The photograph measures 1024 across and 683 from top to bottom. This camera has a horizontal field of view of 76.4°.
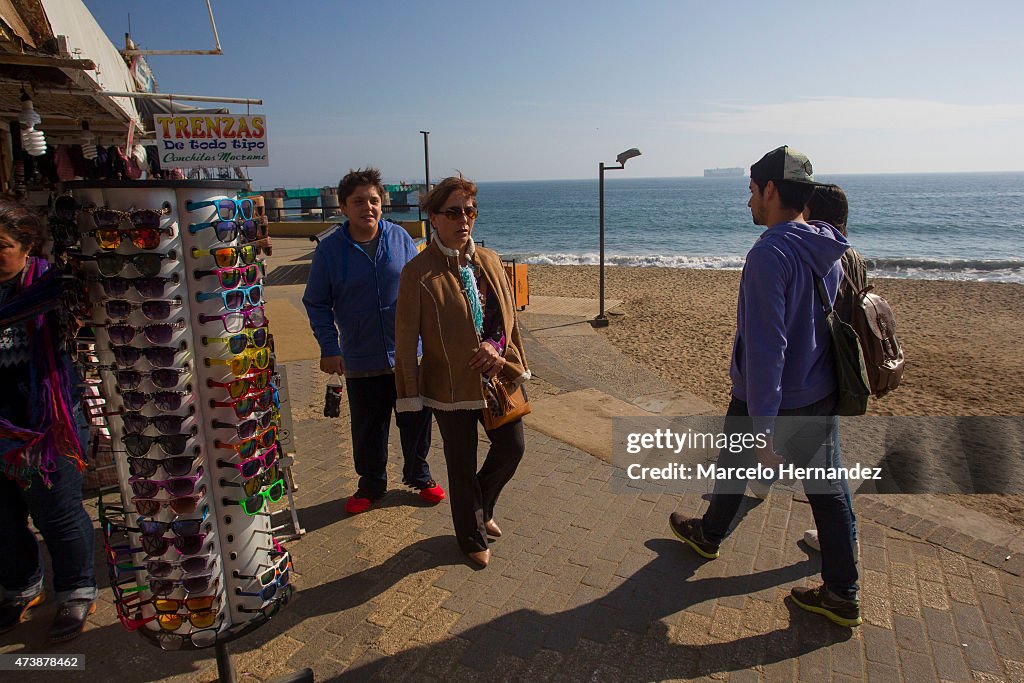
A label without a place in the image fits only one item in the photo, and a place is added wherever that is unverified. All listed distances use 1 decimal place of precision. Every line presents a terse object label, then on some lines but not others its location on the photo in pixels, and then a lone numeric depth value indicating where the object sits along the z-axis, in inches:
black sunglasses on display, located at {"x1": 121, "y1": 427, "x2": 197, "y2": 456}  79.1
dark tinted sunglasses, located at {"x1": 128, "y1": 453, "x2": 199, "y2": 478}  80.0
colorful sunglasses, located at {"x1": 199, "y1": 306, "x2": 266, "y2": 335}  80.7
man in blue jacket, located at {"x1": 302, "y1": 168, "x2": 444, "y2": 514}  144.6
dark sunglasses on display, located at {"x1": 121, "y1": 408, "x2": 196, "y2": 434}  78.9
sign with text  266.7
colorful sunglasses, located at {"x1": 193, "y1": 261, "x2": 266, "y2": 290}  79.1
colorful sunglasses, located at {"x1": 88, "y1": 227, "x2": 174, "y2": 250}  73.7
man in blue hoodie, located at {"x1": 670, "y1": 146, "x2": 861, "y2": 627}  106.5
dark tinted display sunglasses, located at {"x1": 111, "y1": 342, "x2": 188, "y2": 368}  76.7
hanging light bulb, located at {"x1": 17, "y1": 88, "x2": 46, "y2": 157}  191.6
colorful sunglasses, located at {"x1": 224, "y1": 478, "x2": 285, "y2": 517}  86.5
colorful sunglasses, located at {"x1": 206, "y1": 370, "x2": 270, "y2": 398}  81.4
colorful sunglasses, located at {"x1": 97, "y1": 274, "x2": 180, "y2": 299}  74.8
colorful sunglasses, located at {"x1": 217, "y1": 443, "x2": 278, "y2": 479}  84.4
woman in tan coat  120.7
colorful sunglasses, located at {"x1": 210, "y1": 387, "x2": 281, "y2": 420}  82.4
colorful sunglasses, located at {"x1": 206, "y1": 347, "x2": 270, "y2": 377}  81.6
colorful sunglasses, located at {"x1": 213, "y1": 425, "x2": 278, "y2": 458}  83.6
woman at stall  101.3
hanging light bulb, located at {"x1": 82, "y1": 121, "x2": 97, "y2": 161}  234.3
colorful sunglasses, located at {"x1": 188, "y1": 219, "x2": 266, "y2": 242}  78.4
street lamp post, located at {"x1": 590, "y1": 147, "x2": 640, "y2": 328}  435.2
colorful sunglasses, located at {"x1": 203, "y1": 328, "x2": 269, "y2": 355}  81.1
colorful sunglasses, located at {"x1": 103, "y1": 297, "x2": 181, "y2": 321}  75.4
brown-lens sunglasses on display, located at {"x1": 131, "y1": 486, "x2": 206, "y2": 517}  81.5
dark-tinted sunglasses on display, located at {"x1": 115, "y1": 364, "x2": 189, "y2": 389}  77.5
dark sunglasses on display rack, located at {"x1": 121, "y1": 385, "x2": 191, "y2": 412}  78.1
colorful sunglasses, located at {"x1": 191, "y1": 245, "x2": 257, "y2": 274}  79.0
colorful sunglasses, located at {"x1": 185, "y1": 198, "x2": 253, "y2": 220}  78.2
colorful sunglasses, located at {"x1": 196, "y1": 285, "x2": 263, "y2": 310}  79.4
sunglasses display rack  75.3
